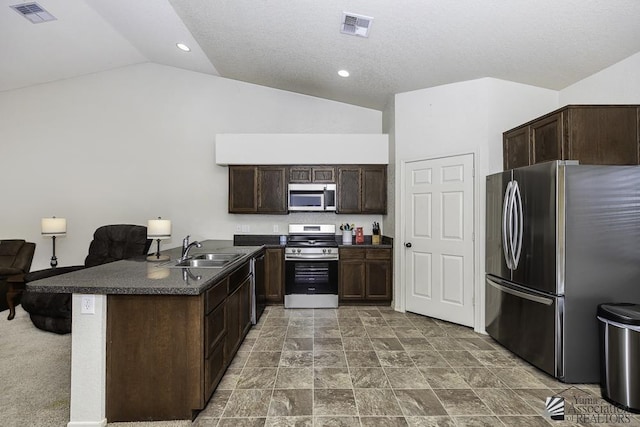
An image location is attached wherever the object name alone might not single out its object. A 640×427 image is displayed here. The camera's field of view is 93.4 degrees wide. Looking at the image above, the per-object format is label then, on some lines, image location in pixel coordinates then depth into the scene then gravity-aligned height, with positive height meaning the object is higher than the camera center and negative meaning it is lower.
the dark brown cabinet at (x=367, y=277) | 4.30 -0.87
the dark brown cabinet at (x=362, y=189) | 4.56 +0.41
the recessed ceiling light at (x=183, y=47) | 4.02 +2.28
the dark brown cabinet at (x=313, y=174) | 4.57 +0.64
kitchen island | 1.86 -0.83
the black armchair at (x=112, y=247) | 3.76 -0.40
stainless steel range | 4.25 -0.85
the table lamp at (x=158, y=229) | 3.12 -0.14
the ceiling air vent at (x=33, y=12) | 3.32 +2.32
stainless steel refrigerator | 2.38 -0.30
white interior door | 3.58 -0.27
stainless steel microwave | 4.56 +0.29
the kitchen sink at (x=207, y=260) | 2.82 -0.44
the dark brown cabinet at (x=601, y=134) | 2.52 +0.69
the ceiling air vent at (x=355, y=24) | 2.72 +1.80
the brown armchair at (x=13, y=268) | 3.69 -0.72
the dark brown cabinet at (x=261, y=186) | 4.56 +0.45
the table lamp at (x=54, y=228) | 4.29 -0.18
